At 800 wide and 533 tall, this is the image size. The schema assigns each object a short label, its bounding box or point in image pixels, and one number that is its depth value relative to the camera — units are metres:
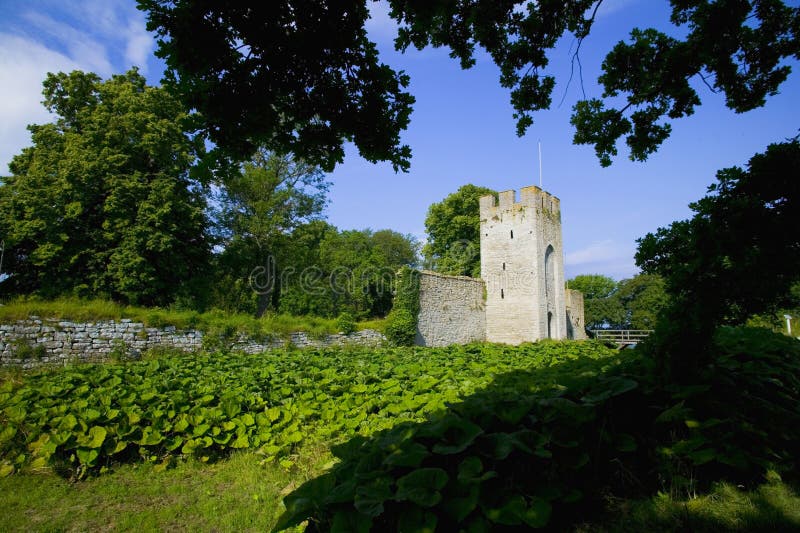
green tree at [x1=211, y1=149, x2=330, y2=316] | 21.67
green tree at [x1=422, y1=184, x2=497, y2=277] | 31.36
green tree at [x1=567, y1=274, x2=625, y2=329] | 45.91
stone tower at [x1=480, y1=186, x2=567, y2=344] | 21.45
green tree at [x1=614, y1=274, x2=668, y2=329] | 40.25
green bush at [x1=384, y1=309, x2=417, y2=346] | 17.67
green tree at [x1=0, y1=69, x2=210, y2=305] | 16.05
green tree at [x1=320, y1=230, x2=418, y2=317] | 32.66
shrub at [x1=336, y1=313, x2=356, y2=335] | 16.94
